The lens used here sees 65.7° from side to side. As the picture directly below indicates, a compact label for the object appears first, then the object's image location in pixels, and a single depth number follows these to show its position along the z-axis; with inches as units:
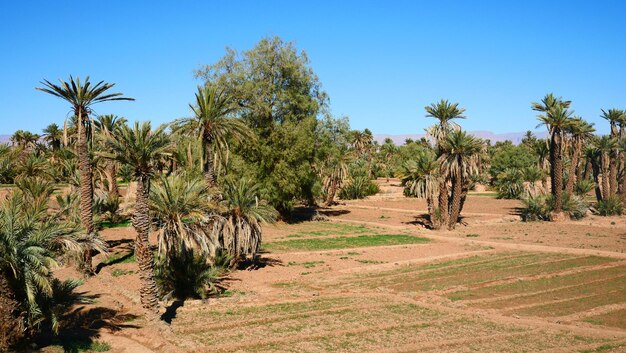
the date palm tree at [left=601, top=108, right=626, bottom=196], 2151.8
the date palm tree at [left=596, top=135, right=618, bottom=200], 2150.6
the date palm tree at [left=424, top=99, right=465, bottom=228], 1717.5
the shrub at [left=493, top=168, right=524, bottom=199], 2719.0
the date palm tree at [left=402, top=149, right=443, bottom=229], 1708.9
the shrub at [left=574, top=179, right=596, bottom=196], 2257.0
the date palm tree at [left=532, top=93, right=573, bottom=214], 1823.3
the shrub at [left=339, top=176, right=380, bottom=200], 2741.1
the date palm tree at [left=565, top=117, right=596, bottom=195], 1963.5
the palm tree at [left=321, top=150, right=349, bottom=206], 2070.7
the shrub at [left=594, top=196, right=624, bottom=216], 2000.5
